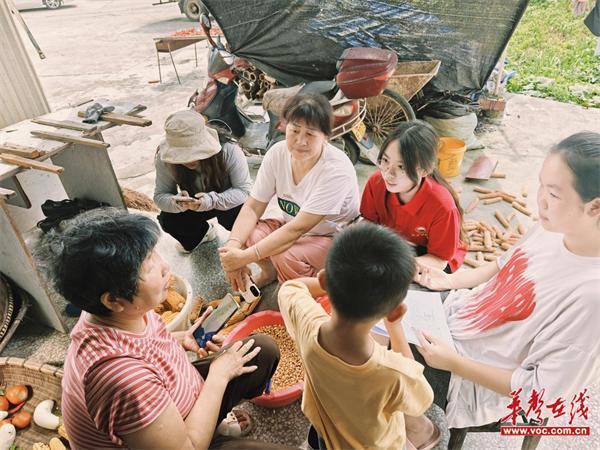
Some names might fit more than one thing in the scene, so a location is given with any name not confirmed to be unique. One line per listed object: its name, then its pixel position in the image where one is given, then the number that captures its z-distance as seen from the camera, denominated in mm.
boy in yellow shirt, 939
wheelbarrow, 3594
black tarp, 3533
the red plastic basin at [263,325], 1773
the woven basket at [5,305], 2150
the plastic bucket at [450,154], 3586
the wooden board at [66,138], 2088
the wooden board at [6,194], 1853
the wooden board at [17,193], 2828
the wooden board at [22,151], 2057
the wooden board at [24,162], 1879
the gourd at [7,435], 1673
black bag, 2684
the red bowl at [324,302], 1743
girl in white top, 1038
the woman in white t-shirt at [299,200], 1951
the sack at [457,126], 3906
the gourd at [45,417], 1739
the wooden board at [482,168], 3669
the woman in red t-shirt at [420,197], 1715
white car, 14148
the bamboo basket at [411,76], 3584
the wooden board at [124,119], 2330
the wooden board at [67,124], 2316
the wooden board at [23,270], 2006
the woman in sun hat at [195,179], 2312
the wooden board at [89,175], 2811
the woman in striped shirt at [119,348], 1003
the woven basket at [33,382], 1752
